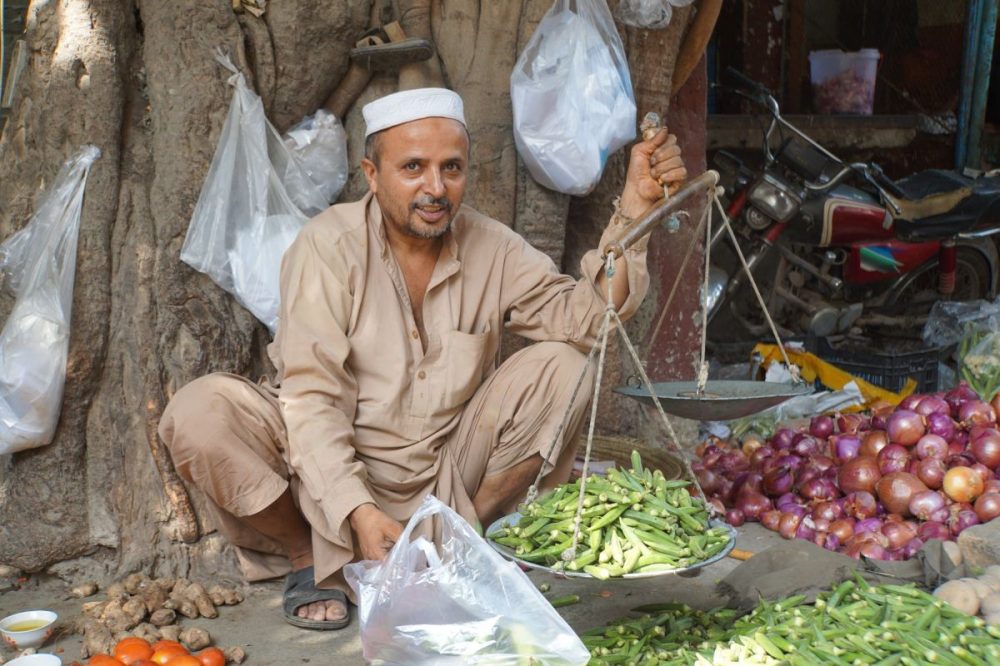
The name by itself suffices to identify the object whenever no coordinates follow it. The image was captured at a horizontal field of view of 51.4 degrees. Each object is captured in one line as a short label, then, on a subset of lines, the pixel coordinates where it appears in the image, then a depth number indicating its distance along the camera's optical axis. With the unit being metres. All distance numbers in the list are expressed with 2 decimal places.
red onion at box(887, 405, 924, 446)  3.86
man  2.91
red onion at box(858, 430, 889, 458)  3.96
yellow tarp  5.20
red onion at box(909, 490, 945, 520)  3.50
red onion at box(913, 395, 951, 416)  3.92
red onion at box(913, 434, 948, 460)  3.74
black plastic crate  5.25
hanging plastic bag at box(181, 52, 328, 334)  3.36
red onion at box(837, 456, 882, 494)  3.78
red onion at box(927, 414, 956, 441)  3.83
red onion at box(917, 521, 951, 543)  3.39
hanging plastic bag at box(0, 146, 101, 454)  3.23
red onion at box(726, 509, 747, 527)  3.91
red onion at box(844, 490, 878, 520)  3.68
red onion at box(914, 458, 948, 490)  3.64
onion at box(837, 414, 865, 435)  4.28
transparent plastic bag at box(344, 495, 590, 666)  2.15
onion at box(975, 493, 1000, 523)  3.38
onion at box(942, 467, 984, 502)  3.50
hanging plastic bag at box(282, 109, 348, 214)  3.66
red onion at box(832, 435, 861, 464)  4.07
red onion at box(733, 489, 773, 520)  3.93
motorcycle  5.88
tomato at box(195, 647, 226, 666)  2.68
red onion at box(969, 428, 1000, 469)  3.62
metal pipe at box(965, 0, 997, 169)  7.32
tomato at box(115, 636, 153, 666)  2.61
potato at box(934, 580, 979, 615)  2.67
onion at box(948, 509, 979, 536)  3.39
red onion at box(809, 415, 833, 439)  4.36
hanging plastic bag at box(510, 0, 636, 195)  3.66
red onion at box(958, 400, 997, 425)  3.84
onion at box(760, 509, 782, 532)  3.83
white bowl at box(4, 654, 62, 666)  2.58
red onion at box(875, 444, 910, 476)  3.79
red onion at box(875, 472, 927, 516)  3.61
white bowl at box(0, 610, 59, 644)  2.83
